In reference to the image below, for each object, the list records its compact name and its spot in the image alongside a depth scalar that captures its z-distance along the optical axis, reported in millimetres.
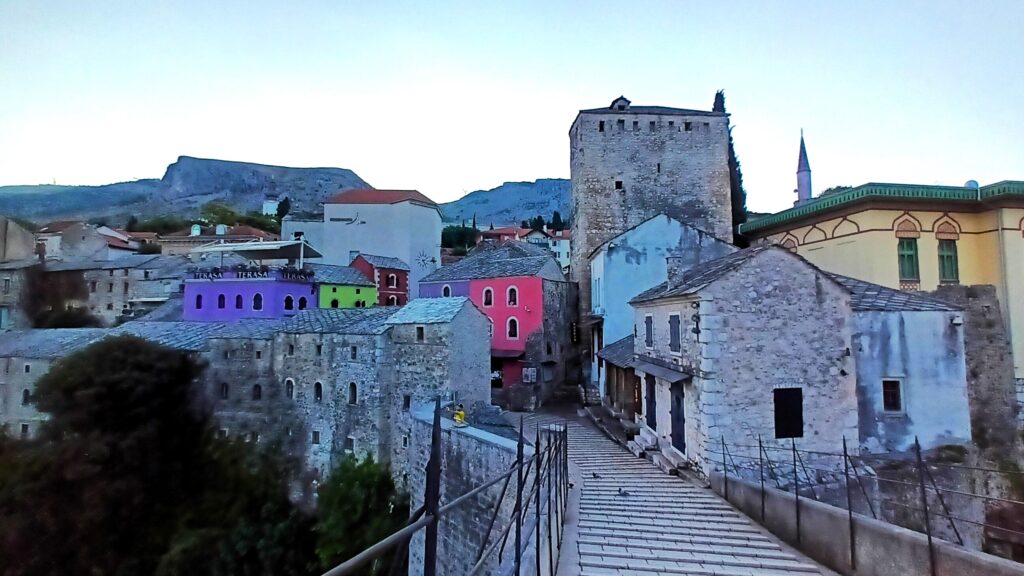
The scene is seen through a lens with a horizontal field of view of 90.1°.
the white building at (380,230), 39344
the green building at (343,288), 29797
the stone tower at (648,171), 26438
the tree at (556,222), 76194
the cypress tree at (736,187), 28891
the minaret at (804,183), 23031
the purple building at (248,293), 27812
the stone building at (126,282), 34825
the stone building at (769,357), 10711
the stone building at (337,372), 19125
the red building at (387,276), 33062
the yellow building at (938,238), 15547
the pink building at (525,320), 23859
